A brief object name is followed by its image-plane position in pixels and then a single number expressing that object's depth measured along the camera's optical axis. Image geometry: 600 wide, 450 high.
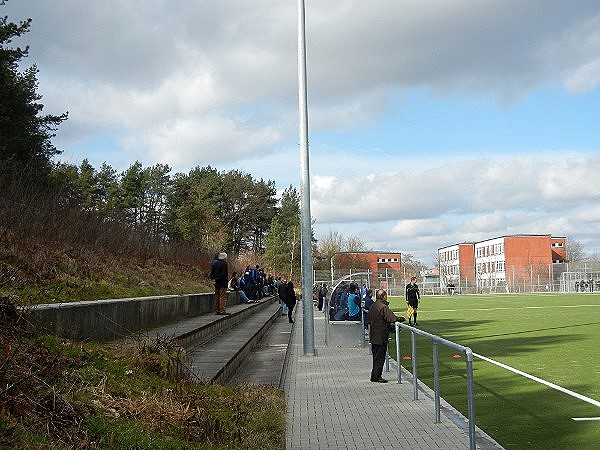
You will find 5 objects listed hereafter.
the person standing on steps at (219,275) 18.78
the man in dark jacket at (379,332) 13.23
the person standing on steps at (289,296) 33.21
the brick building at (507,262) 92.88
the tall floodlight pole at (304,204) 18.91
